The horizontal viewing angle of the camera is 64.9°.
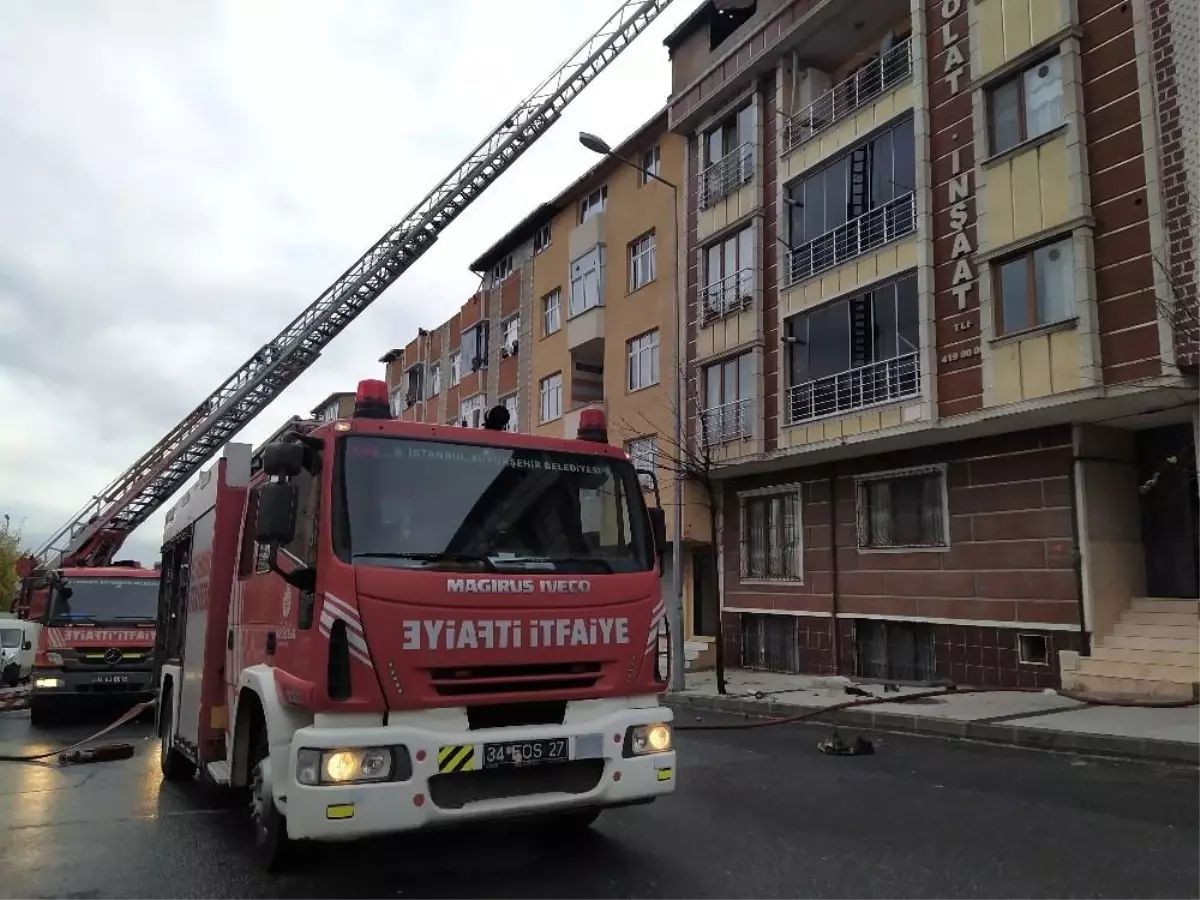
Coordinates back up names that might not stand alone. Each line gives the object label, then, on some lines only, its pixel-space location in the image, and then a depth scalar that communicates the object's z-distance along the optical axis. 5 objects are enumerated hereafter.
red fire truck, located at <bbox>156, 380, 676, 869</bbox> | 4.63
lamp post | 16.61
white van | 23.78
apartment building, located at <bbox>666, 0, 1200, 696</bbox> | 13.19
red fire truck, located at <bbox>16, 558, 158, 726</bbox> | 13.37
